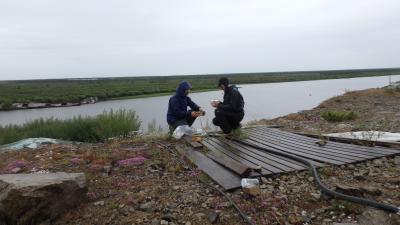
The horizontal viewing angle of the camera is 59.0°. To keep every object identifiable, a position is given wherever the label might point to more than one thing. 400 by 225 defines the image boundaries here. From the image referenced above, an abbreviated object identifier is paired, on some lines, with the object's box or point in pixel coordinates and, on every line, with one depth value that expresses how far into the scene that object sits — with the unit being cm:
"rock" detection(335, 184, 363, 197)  379
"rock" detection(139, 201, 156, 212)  396
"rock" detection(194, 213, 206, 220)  371
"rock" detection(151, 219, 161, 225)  367
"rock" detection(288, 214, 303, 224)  349
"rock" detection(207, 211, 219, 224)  361
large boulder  387
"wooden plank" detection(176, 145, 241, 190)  435
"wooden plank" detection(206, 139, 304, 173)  484
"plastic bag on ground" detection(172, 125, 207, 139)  724
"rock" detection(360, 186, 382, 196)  381
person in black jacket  711
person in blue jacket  736
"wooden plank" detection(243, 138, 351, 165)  500
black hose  339
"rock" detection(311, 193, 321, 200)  394
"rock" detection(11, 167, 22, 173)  541
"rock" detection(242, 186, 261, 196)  399
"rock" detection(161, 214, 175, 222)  372
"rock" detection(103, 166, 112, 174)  521
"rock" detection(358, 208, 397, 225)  331
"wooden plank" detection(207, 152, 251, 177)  446
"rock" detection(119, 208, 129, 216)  391
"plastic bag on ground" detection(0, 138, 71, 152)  746
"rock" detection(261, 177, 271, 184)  439
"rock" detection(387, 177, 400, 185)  419
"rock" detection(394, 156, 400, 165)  499
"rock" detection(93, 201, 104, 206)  421
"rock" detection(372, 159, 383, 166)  497
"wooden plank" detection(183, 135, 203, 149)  634
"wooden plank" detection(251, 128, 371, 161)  523
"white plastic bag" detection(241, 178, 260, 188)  414
